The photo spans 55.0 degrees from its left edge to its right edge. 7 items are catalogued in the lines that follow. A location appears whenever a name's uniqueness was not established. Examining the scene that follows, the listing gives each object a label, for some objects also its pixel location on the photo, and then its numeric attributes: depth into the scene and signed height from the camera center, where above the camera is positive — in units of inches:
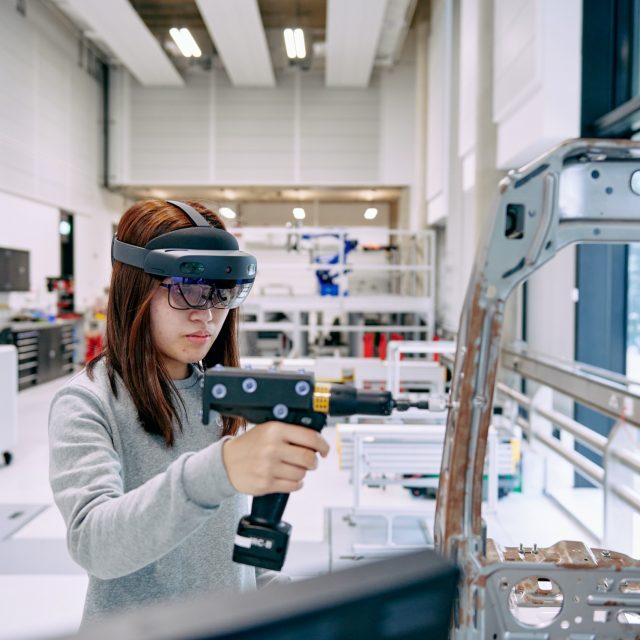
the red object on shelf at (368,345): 306.0 -20.1
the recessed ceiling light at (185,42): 321.1 +141.4
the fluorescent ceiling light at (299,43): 317.7 +140.6
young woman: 30.2 -8.5
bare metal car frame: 35.1 -3.9
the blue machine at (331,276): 299.4 +14.3
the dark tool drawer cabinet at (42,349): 305.3 -25.4
